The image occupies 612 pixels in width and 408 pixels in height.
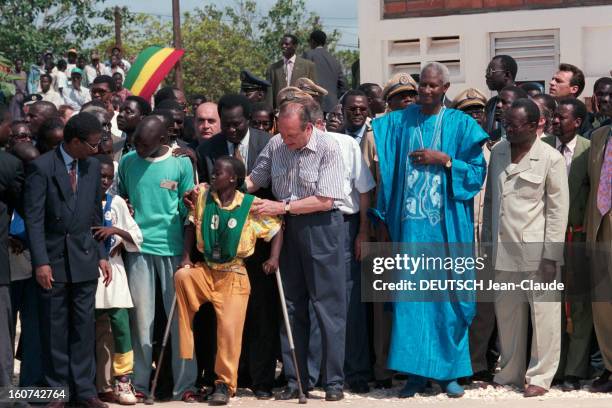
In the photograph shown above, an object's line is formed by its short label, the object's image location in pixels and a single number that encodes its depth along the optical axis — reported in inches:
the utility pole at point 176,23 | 1172.5
